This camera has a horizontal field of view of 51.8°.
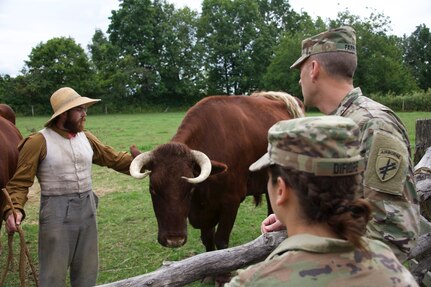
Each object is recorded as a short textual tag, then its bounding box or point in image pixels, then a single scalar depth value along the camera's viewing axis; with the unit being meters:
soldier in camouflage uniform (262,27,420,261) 2.03
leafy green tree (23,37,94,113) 42.31
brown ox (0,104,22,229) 5.11
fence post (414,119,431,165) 4.42
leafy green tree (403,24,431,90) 59.19
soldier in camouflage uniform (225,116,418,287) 1.26
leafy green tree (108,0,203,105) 48.06
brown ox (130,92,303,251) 4.25
